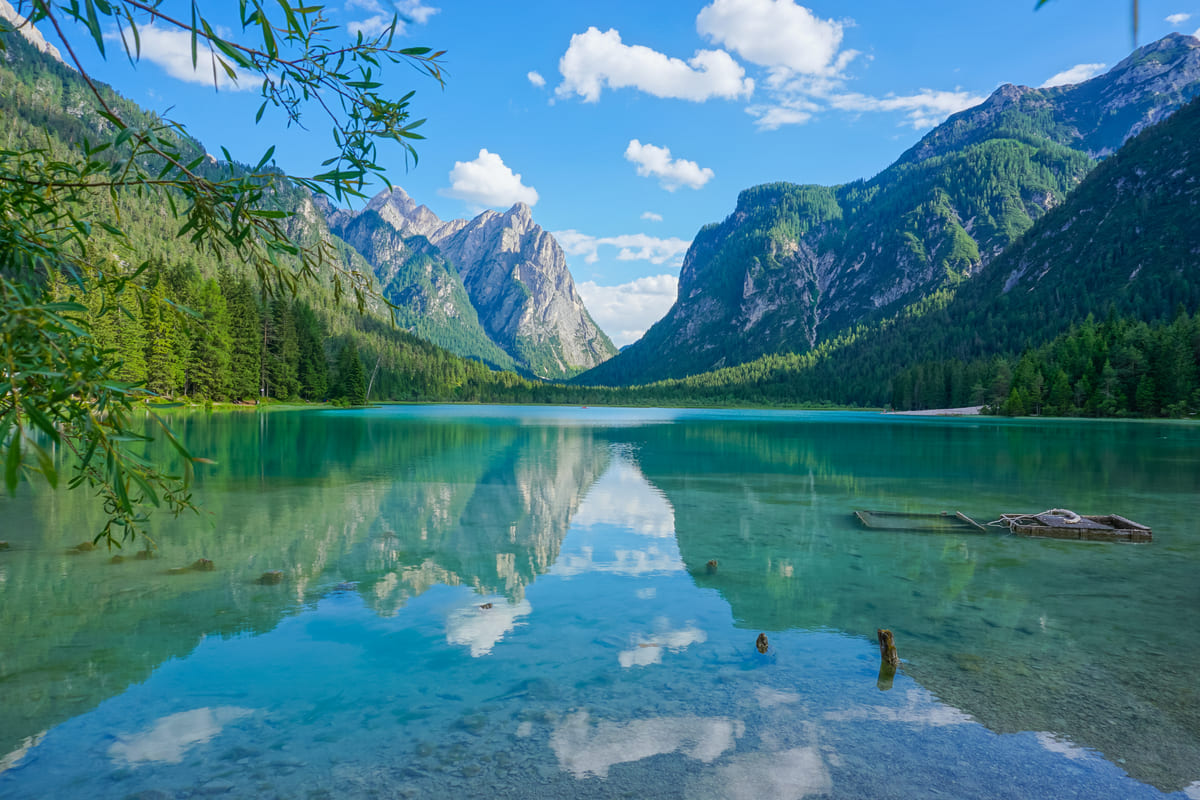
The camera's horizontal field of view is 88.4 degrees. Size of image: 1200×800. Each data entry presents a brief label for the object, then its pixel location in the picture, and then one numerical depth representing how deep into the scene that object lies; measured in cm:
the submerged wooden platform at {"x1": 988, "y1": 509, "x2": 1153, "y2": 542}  1900
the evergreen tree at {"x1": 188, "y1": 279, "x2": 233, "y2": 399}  8194
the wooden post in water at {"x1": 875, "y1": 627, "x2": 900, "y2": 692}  983
